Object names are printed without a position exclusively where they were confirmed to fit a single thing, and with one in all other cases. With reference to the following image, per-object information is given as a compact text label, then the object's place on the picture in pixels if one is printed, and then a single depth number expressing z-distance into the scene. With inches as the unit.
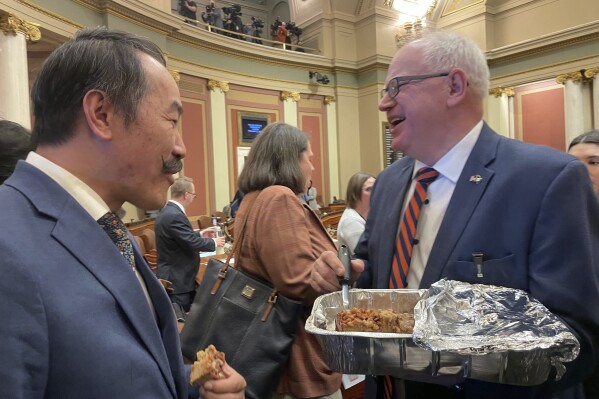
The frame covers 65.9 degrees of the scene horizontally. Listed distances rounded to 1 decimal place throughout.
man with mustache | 29.6
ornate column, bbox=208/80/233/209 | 463.2
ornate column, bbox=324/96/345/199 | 570.8
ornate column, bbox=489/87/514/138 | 577.3
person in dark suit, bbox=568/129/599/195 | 97.1
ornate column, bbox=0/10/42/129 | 254.7
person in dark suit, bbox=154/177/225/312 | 151.1
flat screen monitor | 501.7
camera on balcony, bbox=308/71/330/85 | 546.9
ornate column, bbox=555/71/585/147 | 500.4
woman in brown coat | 75.4
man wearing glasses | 48.7
